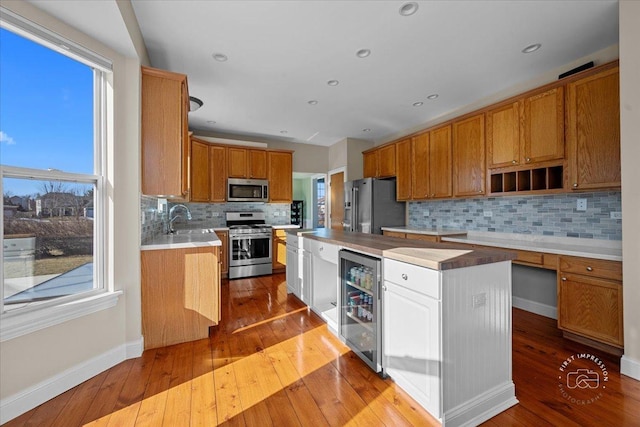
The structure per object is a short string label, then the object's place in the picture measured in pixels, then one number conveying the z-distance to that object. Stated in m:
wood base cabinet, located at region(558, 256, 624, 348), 2.08
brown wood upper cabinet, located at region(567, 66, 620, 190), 2.24
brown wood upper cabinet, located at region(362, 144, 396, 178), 4.82
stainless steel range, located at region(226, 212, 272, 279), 4.69
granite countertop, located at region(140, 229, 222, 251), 2.29
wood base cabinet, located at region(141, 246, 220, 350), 2.27
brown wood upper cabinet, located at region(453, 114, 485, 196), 3.39
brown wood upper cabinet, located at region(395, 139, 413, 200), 4.48
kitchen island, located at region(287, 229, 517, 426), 1.42
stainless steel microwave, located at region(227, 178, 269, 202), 4.98
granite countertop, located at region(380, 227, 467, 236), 3.66
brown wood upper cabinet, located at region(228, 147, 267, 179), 5.02
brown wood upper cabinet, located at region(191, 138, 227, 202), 4.63
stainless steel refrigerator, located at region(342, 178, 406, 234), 4.75
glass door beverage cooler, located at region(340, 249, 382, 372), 1.86
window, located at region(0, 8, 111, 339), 1.55
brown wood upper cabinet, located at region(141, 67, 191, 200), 2.29
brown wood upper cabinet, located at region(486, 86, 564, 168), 2.64
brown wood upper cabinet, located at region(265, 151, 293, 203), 5.38
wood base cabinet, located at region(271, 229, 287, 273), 5.07
